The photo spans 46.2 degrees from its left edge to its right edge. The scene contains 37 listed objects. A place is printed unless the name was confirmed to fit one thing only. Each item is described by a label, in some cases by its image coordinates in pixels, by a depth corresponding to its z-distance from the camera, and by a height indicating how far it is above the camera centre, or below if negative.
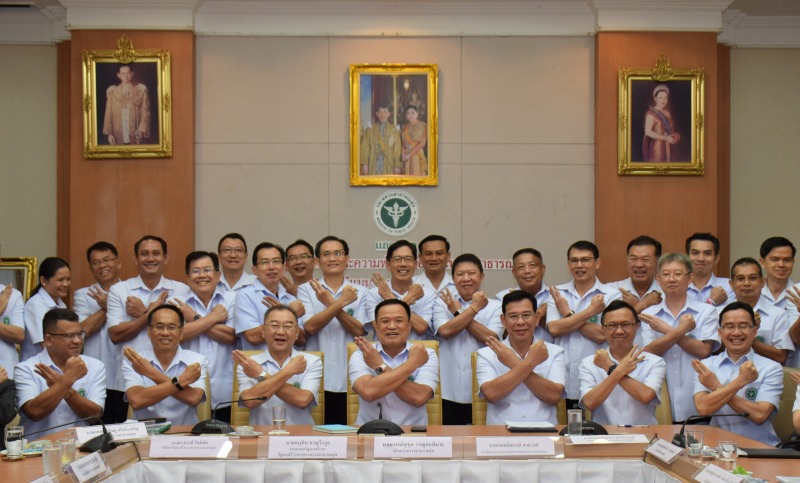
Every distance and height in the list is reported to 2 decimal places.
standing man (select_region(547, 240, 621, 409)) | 5.04 -0.43
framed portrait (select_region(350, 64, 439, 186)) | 7.00 +0.79
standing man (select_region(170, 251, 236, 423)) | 5.07 -0.49
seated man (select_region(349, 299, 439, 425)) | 4.38 -0.67
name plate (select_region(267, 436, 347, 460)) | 3.44 -0.80
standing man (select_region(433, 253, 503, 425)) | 5.17 -0.61
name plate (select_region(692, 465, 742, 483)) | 2.82 -0.75
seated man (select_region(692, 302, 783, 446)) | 4.26 -0.70
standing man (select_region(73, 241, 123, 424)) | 5.39 -0.59
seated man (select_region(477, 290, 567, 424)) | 4.46 -0.68
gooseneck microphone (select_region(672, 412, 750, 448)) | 3.35 -0.75
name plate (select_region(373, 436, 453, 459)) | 3.43 -0.79
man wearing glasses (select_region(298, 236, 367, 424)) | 5.12 -0.47
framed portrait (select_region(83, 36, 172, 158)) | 6.85 +0.94
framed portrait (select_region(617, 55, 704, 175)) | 6.90 +0.81
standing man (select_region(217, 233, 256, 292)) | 5.55 -0.17
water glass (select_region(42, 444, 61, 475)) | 3.09 -0.75
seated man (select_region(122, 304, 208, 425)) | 4.41 -0.69
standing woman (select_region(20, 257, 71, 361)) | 5.23 -0.37
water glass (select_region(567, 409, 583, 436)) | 3.65 -0.75
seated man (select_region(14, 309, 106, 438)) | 4.31 -0.71
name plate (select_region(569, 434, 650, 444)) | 3.47 -0.78
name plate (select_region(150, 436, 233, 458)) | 3.47 -0.80
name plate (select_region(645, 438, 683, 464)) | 3.22 -0.77
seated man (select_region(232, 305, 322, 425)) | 4.37 -0.68
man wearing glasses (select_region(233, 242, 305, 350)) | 5.13 -0.37
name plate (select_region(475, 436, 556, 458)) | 3.43 -0.79
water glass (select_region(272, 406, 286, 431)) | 3.92 -0.77
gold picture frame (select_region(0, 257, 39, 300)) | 7.13 -0.31
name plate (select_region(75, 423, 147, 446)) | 3.54 -0.77
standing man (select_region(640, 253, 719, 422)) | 4.80 -0.51
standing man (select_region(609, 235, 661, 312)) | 5.31 -0.21
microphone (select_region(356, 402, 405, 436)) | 3.73 -0.79
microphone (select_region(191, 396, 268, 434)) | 3.83 -0.81
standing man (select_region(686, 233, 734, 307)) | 5.38 -0.21
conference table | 3.41 -0.87
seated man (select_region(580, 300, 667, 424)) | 4.36 -0.70
